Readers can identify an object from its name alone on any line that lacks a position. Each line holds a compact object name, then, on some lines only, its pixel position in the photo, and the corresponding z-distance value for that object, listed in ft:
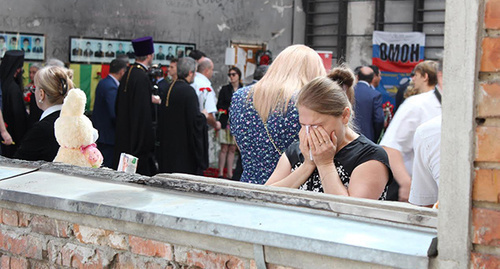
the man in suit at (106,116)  26.09
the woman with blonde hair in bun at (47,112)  14.97
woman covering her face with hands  9.47
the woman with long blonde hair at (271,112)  12.30
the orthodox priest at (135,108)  24.66
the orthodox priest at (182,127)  25.45
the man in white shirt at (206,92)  30.58
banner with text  53.62
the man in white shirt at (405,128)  16.02
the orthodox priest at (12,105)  26.94
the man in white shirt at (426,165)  12.32
